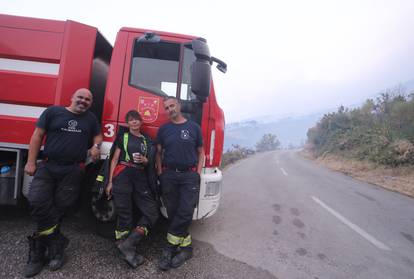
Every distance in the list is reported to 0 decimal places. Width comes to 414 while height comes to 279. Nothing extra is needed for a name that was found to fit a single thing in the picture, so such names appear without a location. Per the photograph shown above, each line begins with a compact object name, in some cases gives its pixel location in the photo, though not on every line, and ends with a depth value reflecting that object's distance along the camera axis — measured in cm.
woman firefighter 254
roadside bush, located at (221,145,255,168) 1662
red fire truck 280
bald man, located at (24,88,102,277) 237
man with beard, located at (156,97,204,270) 262
